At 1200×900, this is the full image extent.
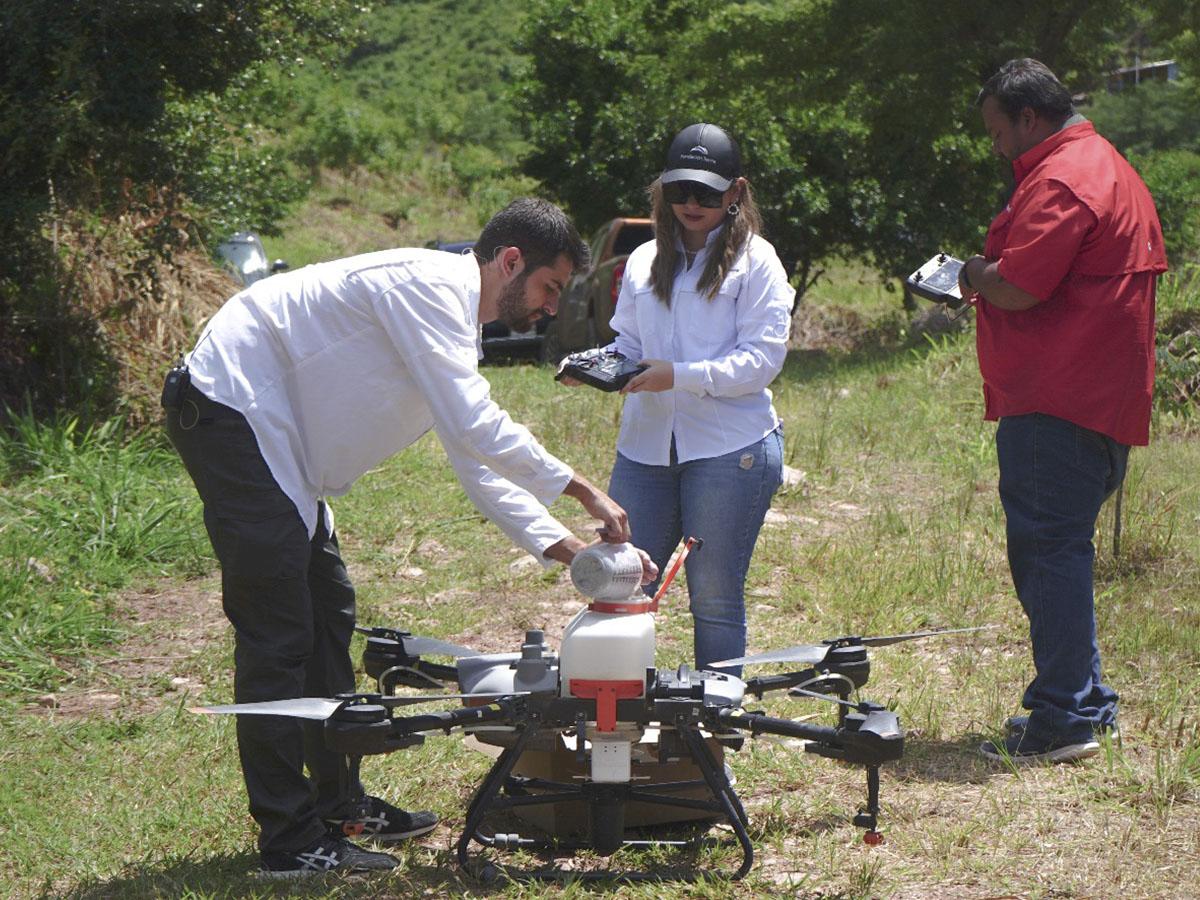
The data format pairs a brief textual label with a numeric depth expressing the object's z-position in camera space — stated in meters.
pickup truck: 14.37
